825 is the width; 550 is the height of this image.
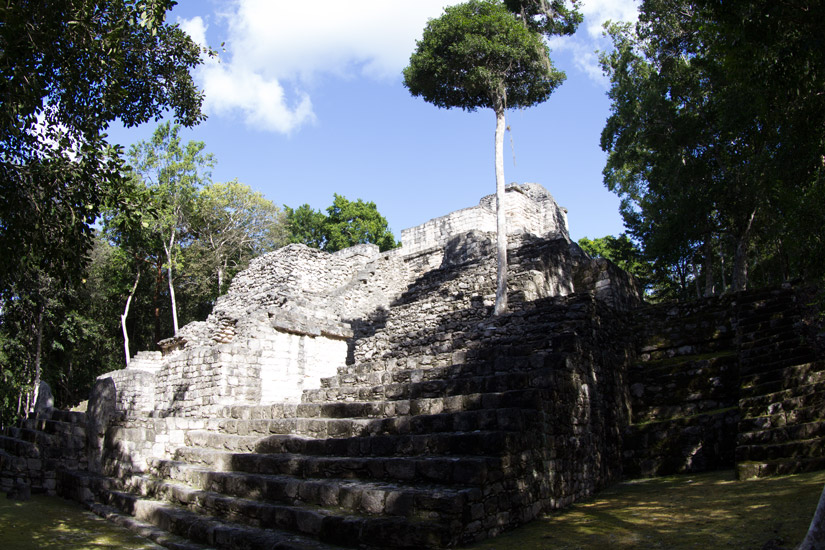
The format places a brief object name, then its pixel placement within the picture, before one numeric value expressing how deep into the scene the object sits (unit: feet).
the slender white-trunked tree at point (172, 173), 77.20
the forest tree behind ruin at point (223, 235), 83.66
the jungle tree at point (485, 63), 44.32
